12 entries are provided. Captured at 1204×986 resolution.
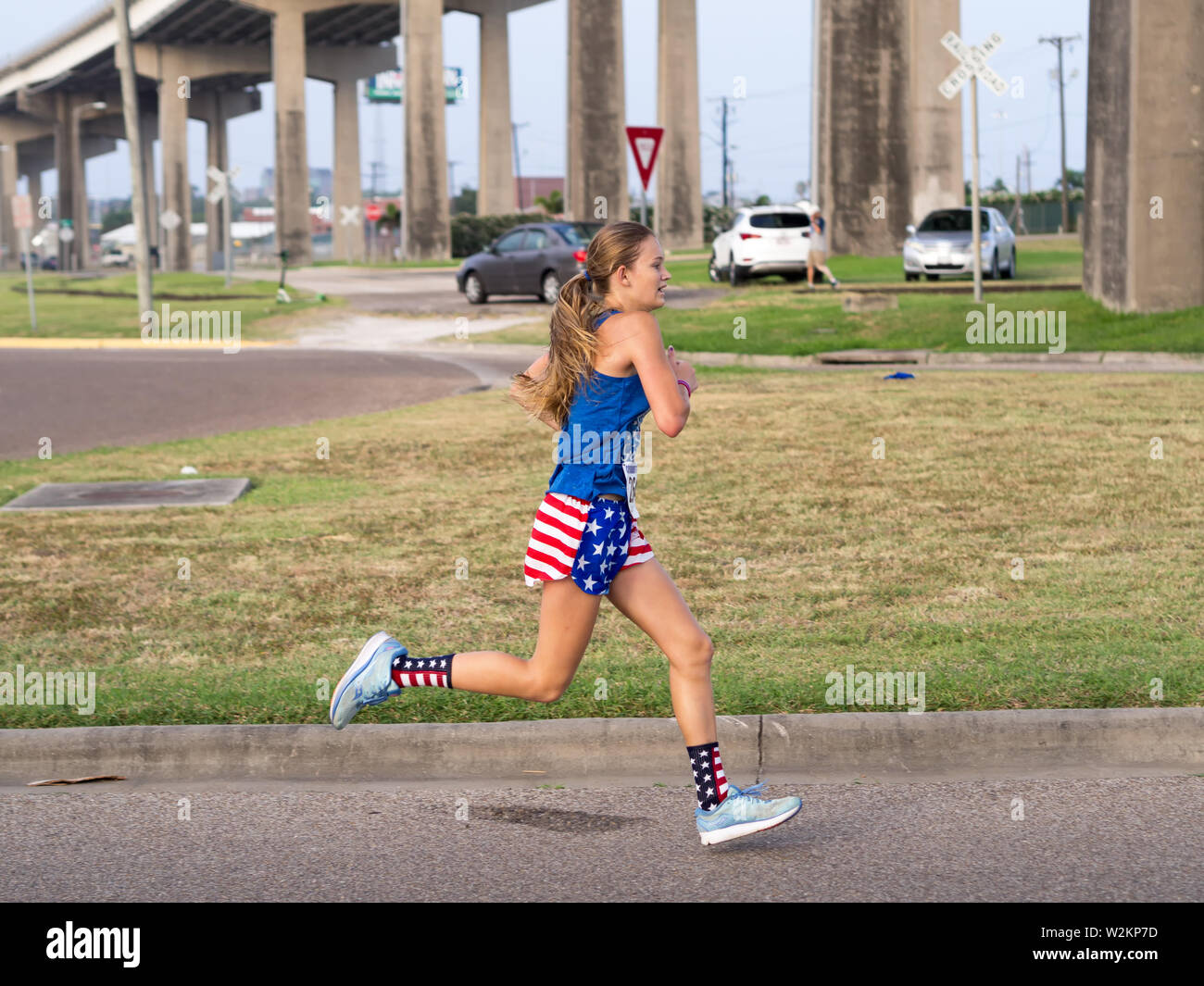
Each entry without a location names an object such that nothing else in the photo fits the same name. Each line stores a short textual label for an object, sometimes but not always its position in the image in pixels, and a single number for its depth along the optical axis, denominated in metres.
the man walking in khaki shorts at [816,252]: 32.44
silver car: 33.00
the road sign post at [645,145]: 22.77
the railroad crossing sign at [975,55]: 21.58
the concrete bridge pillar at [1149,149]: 20.83
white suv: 34.38
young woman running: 4.72
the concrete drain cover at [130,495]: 11.49
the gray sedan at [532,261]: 33.50
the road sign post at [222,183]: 36.94
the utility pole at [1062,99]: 80.12
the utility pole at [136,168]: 31.00
